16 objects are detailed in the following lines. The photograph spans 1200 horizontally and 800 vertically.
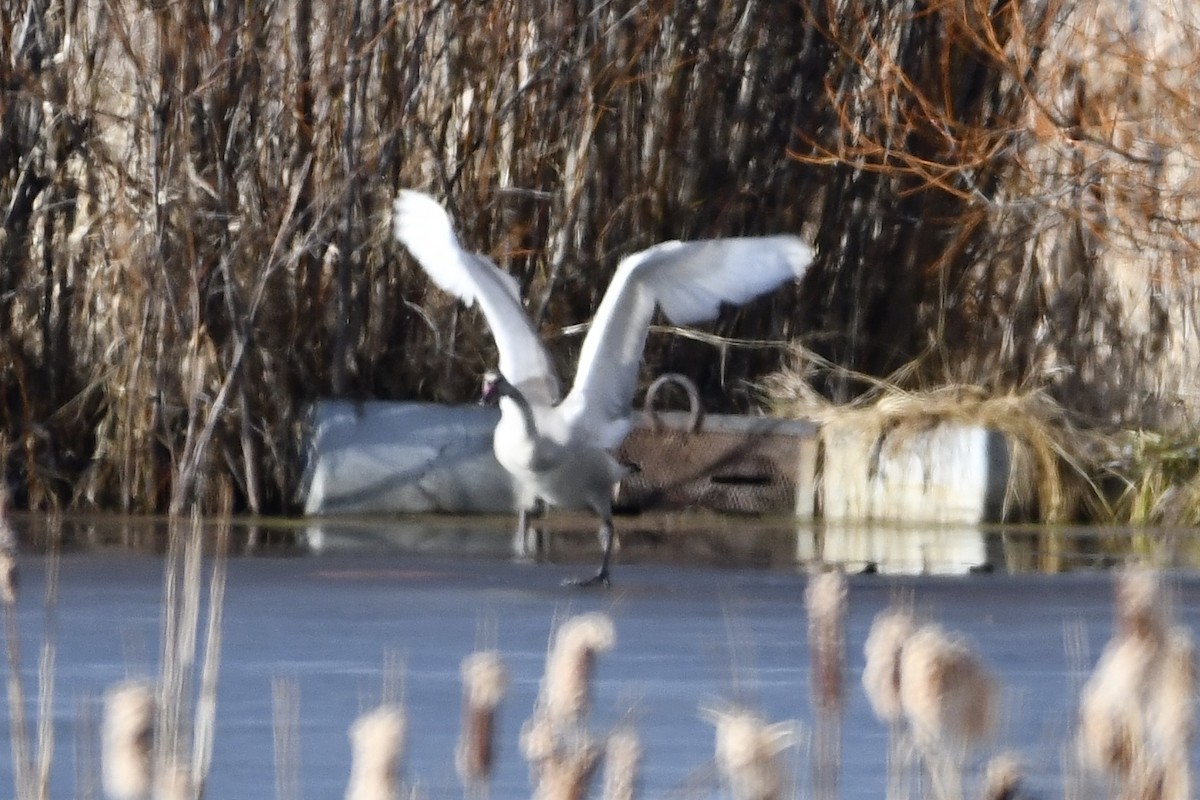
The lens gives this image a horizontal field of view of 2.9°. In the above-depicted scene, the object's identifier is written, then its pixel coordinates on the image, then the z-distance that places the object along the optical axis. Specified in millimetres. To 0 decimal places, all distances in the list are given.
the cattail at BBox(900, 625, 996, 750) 25485
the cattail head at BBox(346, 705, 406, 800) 25428
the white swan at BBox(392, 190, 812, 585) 69192
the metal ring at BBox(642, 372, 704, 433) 86000
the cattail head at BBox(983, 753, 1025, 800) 25490
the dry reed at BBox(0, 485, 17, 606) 25916
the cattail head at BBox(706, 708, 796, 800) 25408
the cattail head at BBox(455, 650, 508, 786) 25637
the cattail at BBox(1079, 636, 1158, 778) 25586
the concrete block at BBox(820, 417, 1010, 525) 85811
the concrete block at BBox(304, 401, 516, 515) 84420
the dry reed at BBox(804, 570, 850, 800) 25668
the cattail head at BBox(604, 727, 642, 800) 25486
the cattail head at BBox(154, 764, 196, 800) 25543
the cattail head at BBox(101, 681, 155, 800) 25525
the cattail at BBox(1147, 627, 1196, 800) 25554
